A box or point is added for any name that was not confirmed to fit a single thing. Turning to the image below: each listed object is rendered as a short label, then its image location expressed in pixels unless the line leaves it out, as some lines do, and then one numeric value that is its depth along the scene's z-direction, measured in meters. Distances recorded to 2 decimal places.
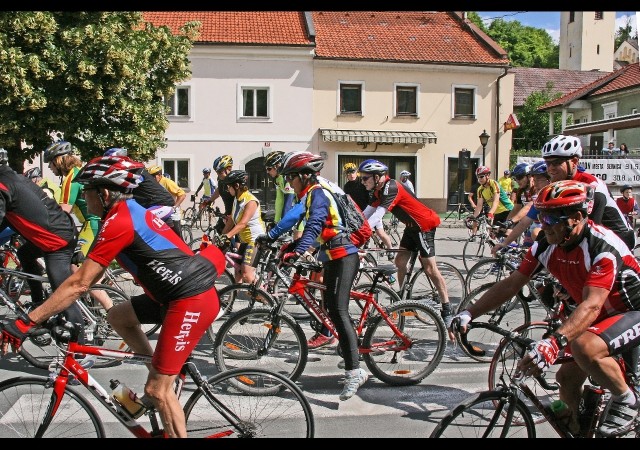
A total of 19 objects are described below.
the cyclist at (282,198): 9.70
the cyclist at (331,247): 5.37
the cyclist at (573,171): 5.66
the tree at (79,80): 15.41
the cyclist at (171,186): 12.15
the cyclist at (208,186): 16.38
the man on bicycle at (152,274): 3.53
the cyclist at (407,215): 7.37
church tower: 63.84
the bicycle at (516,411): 3.40
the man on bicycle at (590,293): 3.56
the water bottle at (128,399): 3.73
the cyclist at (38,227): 5.61
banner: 21.14
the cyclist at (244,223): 7.73
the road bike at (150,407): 3.60
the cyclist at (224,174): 9.47
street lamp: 29.34
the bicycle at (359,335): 5.54
